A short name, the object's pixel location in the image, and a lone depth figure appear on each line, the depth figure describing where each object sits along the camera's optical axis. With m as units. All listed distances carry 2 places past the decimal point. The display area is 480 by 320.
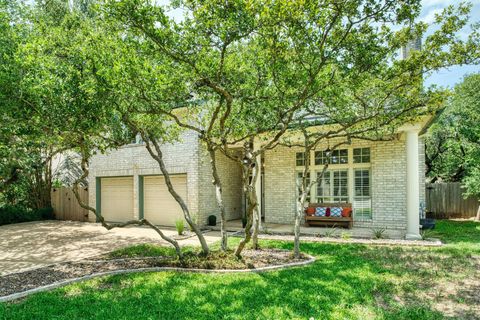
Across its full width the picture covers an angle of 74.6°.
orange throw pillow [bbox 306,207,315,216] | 11.89
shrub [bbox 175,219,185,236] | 10.95
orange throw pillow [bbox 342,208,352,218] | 11.30
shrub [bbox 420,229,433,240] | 9.31
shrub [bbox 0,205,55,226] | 15.73
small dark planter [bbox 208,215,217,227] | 12.71
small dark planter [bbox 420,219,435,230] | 11.00
